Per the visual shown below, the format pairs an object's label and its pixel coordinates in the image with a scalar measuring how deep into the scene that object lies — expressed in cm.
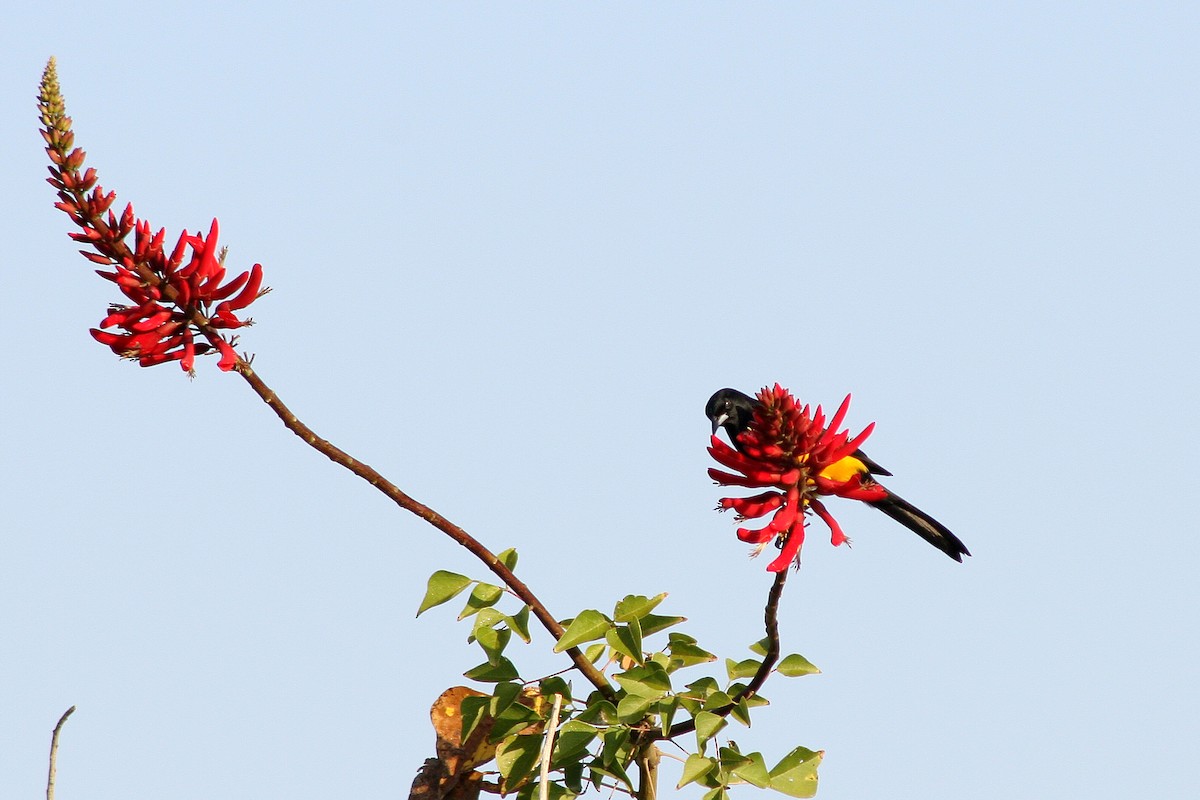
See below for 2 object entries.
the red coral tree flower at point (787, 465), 749
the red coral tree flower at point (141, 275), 637
